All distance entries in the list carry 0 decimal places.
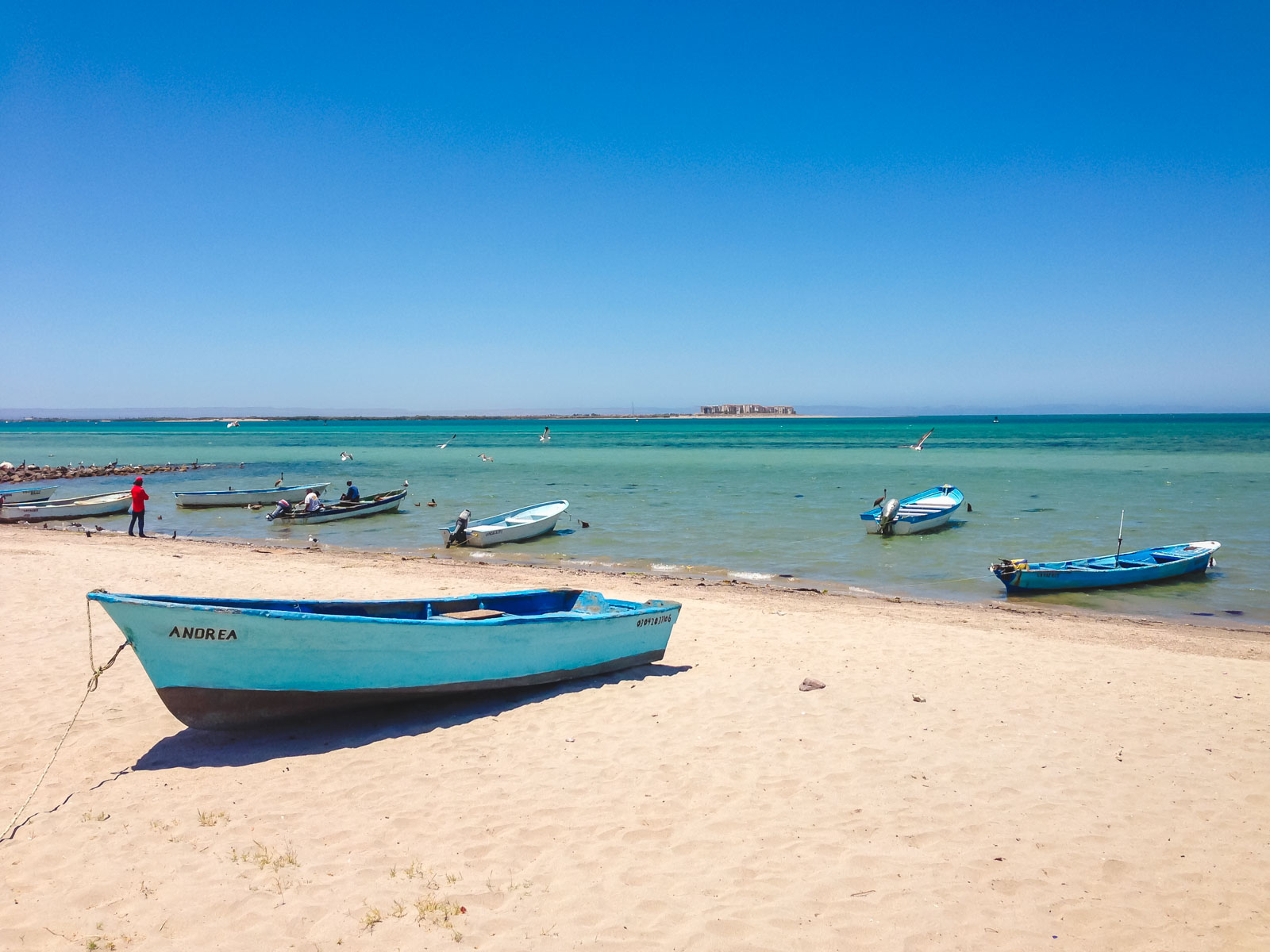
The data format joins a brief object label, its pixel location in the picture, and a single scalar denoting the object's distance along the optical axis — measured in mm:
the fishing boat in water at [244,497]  30766
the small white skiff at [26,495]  28469
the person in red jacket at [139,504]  22500
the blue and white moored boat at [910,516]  24125
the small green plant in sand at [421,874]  5051
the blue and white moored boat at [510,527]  22500
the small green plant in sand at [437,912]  4634
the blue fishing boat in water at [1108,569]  16312
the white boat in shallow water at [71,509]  26578
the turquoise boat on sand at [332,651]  6844
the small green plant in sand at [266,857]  5289
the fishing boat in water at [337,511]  26844
